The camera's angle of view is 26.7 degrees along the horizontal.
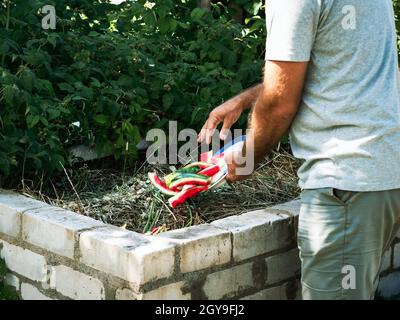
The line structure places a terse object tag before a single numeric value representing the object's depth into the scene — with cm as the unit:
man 266
